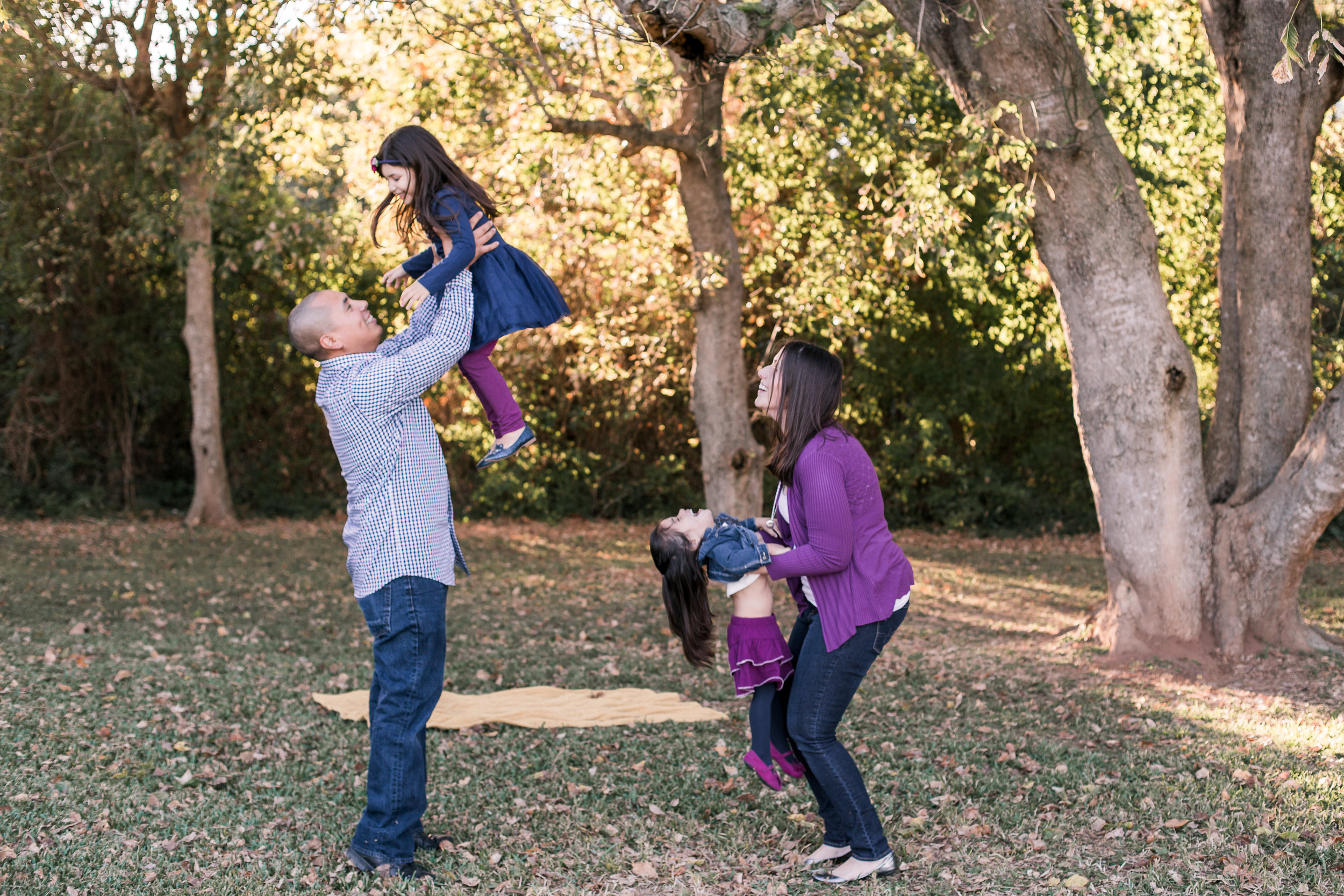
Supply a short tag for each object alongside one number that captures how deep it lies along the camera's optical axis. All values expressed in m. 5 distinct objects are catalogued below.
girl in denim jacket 3.30
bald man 3.27
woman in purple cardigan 3.17
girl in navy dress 3.22
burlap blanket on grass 5.35
